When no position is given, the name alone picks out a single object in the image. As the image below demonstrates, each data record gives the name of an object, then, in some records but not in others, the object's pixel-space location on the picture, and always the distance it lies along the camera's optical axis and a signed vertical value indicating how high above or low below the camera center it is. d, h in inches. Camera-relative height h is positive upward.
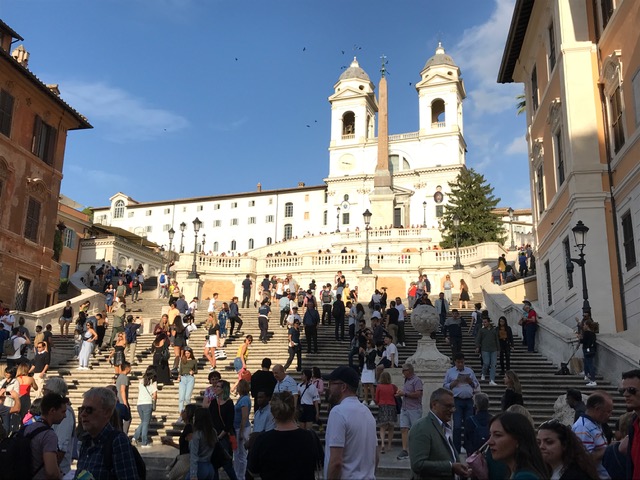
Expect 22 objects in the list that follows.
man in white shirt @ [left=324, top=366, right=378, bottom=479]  200.8 -24.6
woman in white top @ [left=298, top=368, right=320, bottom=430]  438.5 -25.6
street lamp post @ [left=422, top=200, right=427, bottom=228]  2997.0 +734.3
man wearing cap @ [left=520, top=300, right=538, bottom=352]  743.7 +47.7
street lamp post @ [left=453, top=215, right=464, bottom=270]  1312.3 +212.6
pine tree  2165.4 +535.6
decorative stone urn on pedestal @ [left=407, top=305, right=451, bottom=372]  524.1 +17.0
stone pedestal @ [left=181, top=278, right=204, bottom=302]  1282.0 +148.4
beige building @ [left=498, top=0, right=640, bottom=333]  684.1 +261.0
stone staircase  519.7 -9.2
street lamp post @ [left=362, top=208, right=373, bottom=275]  1256.8 +190.1
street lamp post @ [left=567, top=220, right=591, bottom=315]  641.0 +129.7
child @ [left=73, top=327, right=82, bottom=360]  824.1 +20.7
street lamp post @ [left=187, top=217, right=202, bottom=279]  1212.9 +185.2
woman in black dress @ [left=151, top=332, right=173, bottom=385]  641.0 +3.3
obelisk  2655.0 +830.5
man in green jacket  197.9 -25.8
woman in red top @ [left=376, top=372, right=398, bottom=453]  470.3 -28.9
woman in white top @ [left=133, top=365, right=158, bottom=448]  492.4 -33.2
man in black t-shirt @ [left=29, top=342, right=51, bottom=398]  637.9 -2.9
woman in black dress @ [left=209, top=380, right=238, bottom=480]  334.3 -30.2
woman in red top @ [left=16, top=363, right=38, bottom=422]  470.0 -23.7
